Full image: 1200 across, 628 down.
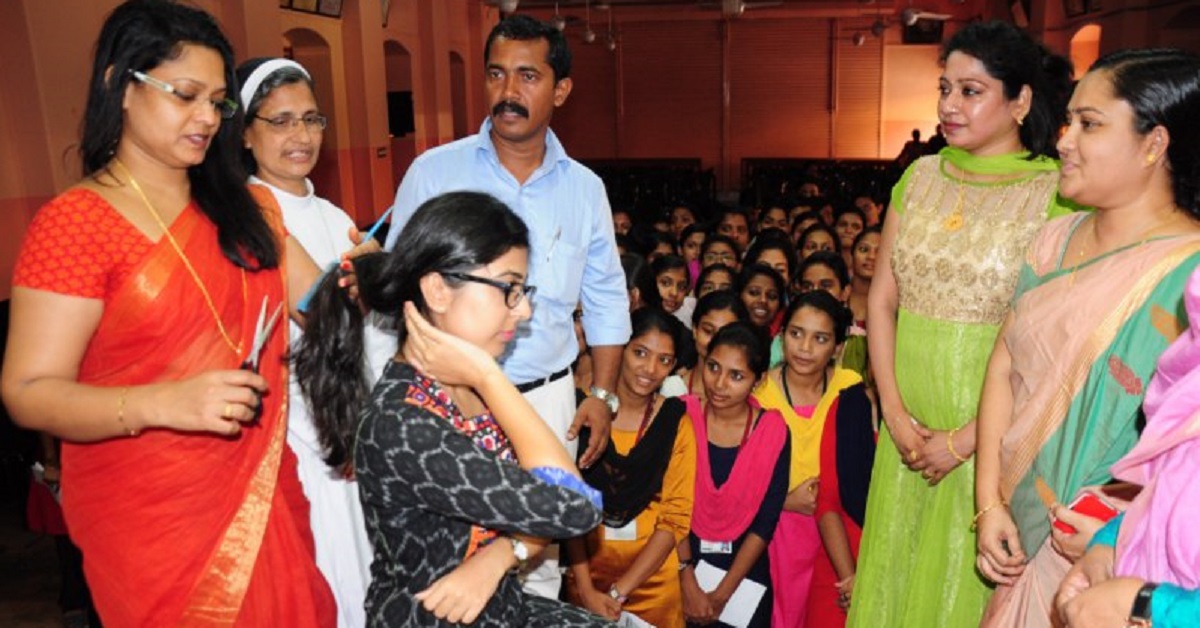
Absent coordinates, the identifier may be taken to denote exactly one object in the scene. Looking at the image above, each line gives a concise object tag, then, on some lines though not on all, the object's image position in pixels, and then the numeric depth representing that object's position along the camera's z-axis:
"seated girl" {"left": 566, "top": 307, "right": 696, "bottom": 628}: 2.78
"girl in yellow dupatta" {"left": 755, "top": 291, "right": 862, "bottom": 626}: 3.01
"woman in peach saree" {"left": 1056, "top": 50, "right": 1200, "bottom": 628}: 1.24
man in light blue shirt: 2.32
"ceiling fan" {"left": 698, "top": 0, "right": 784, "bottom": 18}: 10.57
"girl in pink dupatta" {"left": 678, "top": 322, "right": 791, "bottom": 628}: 2.87
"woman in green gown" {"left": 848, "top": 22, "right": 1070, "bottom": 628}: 2.12
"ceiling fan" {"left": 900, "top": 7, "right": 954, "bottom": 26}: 13.11
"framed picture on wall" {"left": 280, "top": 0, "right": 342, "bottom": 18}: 8.16
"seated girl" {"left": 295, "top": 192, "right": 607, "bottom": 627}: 1.38
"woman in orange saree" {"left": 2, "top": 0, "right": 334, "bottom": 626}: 1.37
